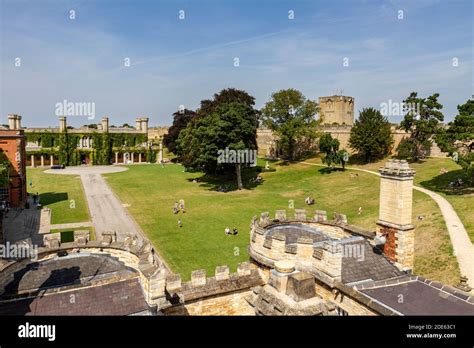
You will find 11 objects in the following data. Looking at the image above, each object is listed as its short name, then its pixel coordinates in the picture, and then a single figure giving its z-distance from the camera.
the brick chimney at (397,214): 13.37
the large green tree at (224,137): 47.50
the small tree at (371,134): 55.82
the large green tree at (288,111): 65.00
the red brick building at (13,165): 37.88
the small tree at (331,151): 54.12
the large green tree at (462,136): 32.91
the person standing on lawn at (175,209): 36.38
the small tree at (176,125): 79.94
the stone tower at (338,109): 101.94
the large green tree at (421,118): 49.17
